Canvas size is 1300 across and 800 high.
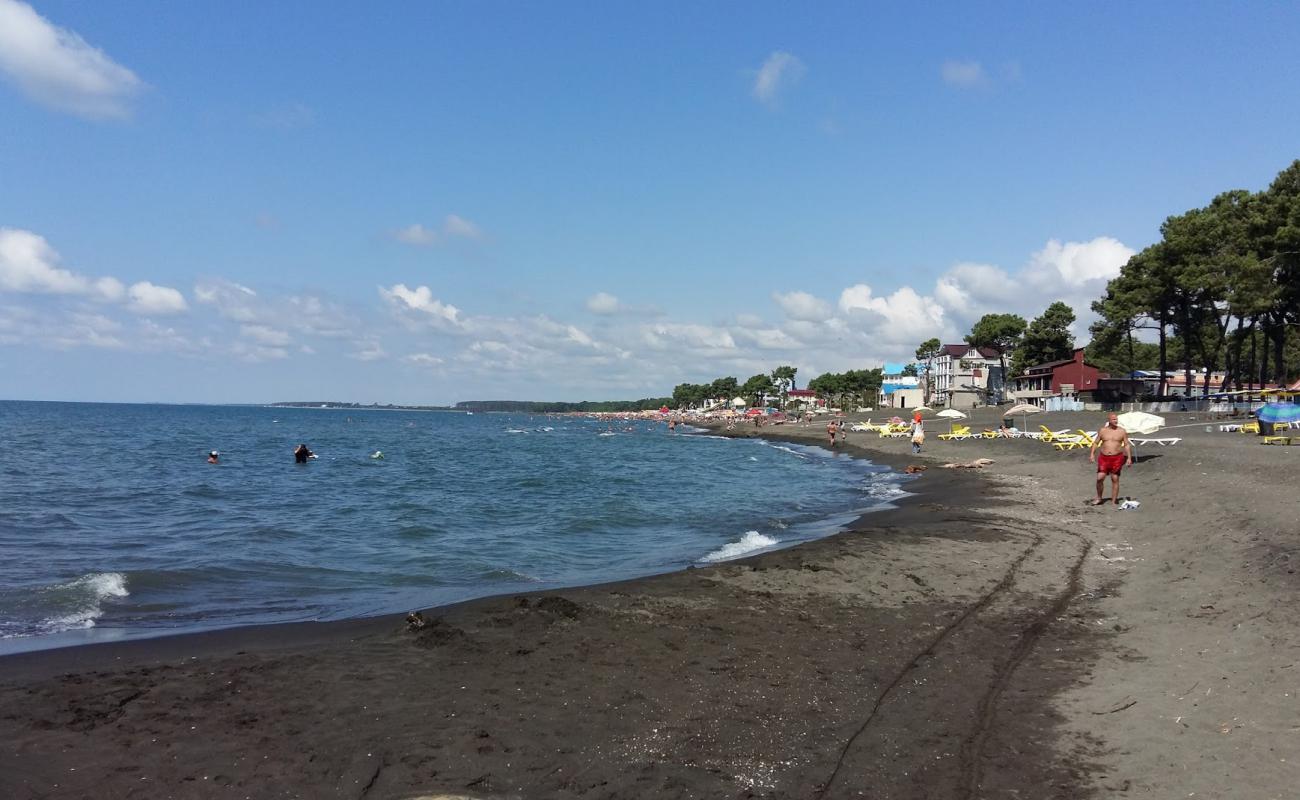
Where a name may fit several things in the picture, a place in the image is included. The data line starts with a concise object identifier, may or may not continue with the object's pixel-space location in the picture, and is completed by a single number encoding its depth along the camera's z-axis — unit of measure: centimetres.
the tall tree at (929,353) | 12438
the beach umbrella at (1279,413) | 2761
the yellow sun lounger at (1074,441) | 3355
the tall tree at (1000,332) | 9766
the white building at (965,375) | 10148
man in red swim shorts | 1764
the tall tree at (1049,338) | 8831
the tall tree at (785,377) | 18788
